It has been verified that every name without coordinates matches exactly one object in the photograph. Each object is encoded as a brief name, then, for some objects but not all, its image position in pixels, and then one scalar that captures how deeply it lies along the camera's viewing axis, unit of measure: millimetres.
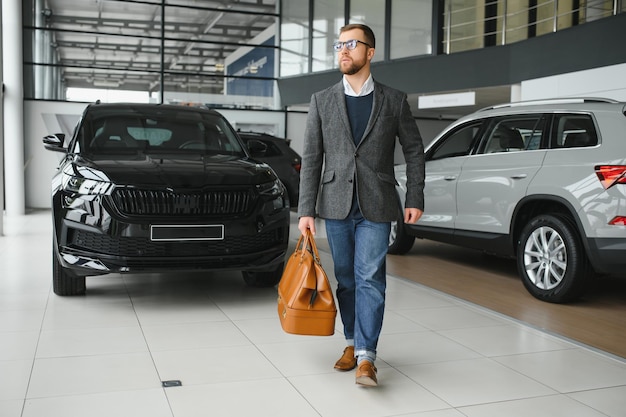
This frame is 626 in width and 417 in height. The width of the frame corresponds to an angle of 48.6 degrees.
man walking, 3426
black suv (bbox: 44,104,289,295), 4789
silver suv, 5074
